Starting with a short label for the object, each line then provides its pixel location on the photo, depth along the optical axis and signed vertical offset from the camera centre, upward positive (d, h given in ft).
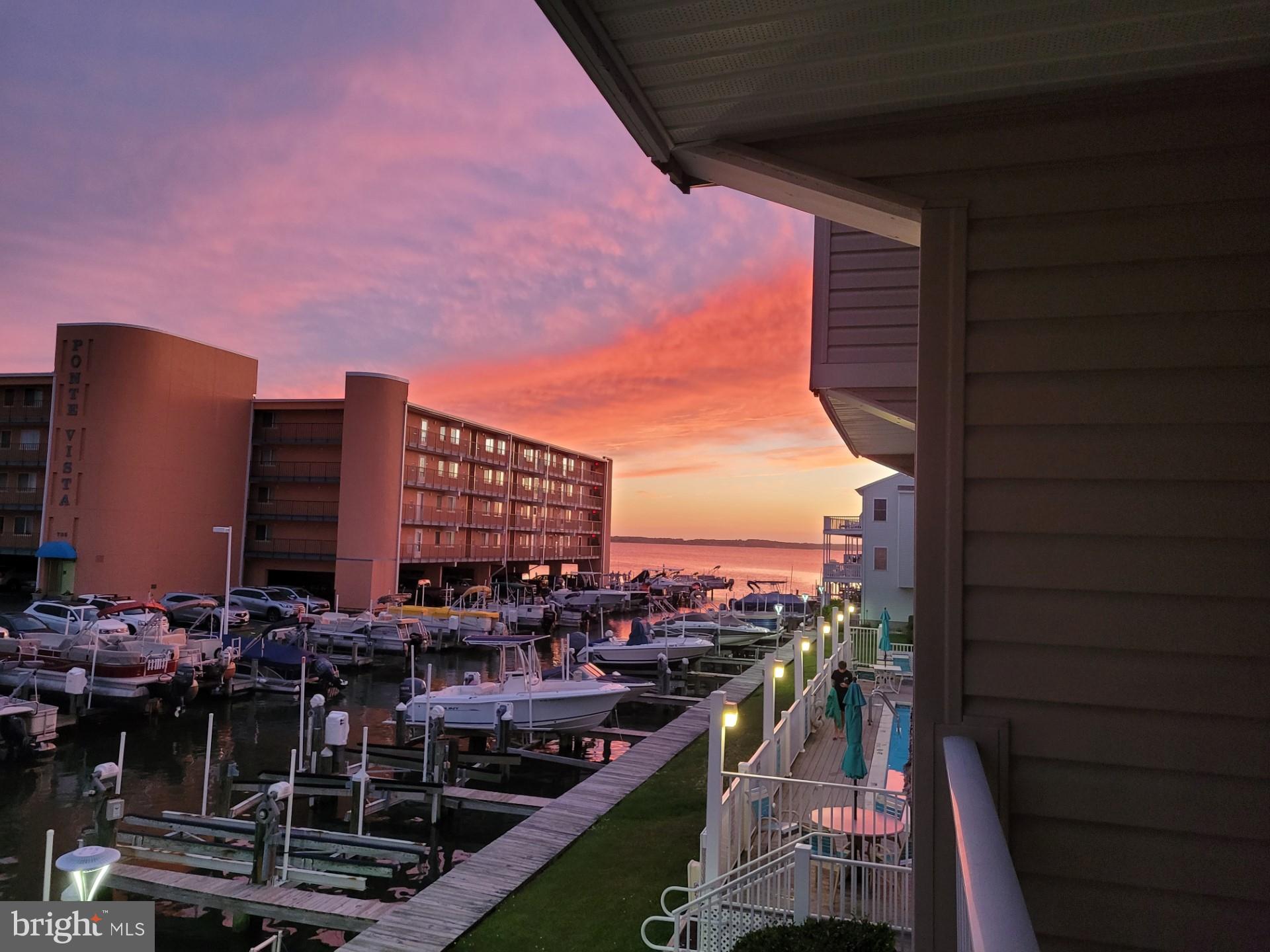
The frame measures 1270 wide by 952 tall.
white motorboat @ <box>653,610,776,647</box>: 115.44 -14.59
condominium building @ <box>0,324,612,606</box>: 130.41 +7.44
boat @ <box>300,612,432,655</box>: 107.55 -15.72
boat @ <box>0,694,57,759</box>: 56.39 -16.63
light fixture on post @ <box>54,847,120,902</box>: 23.58 -11.15
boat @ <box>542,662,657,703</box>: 70.08 -14.42
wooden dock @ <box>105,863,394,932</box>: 29.01 -15.52
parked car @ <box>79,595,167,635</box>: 83.65 -13.19
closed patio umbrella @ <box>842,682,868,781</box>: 32.83 -8.69
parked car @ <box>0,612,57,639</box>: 86.22 -13.81
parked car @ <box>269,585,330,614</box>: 127.34 -13.75
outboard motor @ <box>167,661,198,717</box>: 71.41 -16.43
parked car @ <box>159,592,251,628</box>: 113.39 -14.60
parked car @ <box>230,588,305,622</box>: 124.26 -14.30
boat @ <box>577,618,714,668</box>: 100.58 -15.58
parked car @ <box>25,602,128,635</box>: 86.99 -13.39
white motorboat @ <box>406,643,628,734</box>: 61.52 -14.30
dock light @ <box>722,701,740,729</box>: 26.27 -6.18
